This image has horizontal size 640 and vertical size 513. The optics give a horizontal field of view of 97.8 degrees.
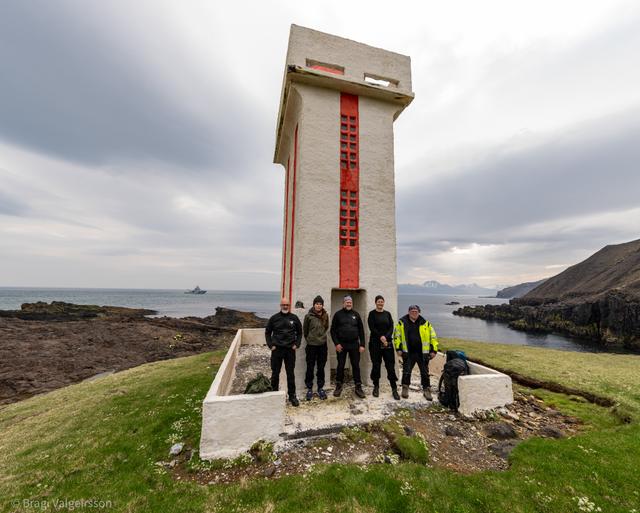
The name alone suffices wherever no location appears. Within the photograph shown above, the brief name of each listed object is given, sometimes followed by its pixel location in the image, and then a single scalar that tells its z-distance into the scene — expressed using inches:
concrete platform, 201.2
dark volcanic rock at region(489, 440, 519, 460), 194.1
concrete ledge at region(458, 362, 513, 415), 254.4
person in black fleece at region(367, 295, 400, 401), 282.7
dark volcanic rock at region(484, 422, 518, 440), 217.2
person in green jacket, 270.4
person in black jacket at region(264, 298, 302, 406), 258.2
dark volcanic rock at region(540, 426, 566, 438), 218.2
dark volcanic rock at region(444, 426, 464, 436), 220.2
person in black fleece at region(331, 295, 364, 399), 275.1
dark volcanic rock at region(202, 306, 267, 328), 1681.8
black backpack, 259.0
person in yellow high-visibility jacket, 282.0
